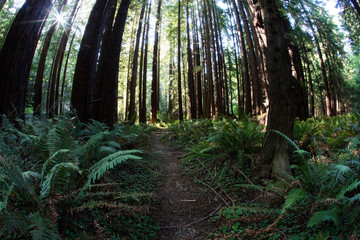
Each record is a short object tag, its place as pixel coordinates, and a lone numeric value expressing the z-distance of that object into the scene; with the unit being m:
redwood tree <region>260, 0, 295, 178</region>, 3.40
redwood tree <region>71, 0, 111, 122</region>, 5.72
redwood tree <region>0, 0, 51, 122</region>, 4.01
